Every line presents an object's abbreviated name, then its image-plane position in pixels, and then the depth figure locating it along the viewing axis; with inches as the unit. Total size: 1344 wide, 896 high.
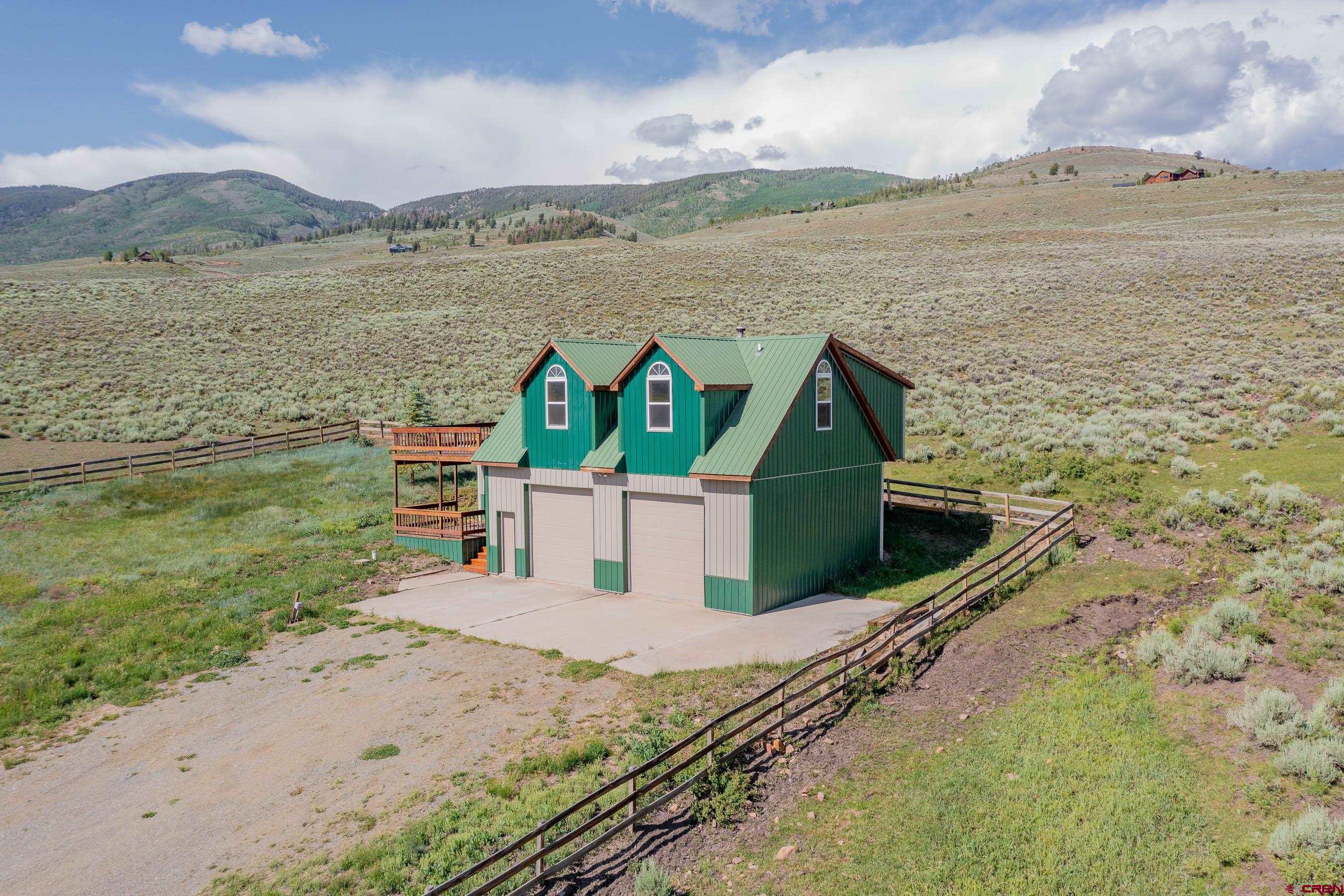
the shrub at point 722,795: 400.5
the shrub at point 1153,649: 513.5
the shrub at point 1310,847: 310.0
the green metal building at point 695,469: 725.9
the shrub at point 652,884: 343.0
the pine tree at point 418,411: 1397.6
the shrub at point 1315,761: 361.1
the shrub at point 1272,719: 394.0
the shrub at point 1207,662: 474.3
